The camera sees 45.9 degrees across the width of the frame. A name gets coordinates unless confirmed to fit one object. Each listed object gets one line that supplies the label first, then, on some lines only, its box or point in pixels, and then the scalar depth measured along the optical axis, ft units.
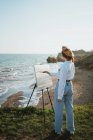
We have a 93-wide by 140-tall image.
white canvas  12.84
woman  9.67
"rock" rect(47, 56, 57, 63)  123.25
